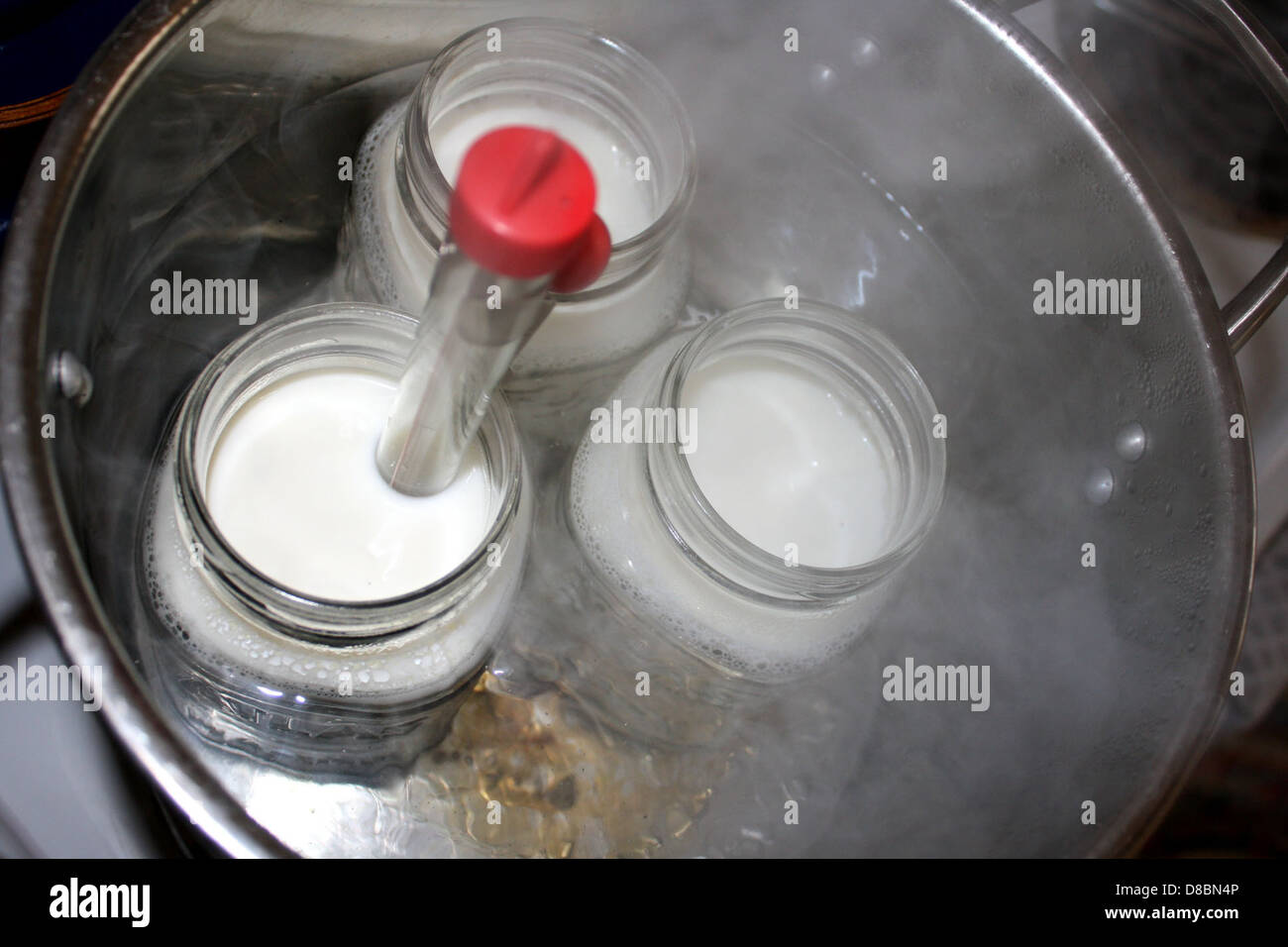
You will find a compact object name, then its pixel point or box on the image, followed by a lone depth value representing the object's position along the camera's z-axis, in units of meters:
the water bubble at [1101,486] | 0.50
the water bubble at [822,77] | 0.54
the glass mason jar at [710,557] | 0.40
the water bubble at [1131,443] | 0.49
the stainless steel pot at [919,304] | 0.39
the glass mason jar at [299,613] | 0.34
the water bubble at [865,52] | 0.52
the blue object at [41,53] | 0.43
